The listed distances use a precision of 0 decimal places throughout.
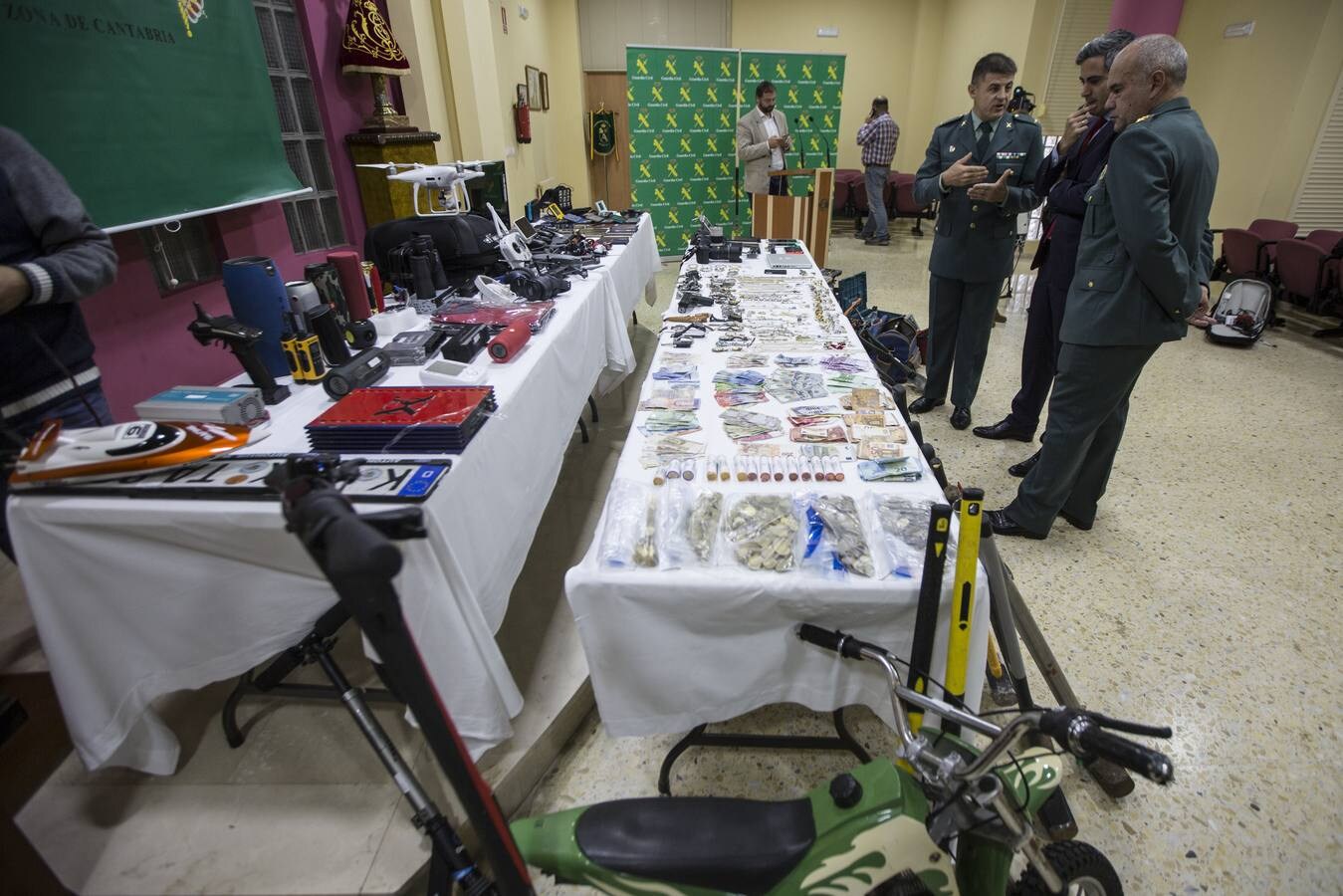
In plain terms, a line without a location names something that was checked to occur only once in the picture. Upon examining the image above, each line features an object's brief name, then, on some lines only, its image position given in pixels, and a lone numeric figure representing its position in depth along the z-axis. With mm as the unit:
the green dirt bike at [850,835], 897
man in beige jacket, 6008
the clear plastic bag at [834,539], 1172
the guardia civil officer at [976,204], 2635
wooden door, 8414
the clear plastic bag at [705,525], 1219
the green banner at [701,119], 6379
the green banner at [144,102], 1854
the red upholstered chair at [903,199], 8656
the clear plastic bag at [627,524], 1192
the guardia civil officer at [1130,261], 1671
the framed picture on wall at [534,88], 6781
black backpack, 2424
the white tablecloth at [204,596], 1162
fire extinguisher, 6148
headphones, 2445
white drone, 2362
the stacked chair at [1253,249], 4520
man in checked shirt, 7604
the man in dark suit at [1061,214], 2381
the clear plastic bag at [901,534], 1169
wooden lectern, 5223
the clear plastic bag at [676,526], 1201
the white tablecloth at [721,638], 1140
